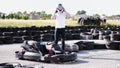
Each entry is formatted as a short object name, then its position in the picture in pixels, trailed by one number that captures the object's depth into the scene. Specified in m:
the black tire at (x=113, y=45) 11.03
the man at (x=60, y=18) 9.15
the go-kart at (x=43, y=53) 7.95
